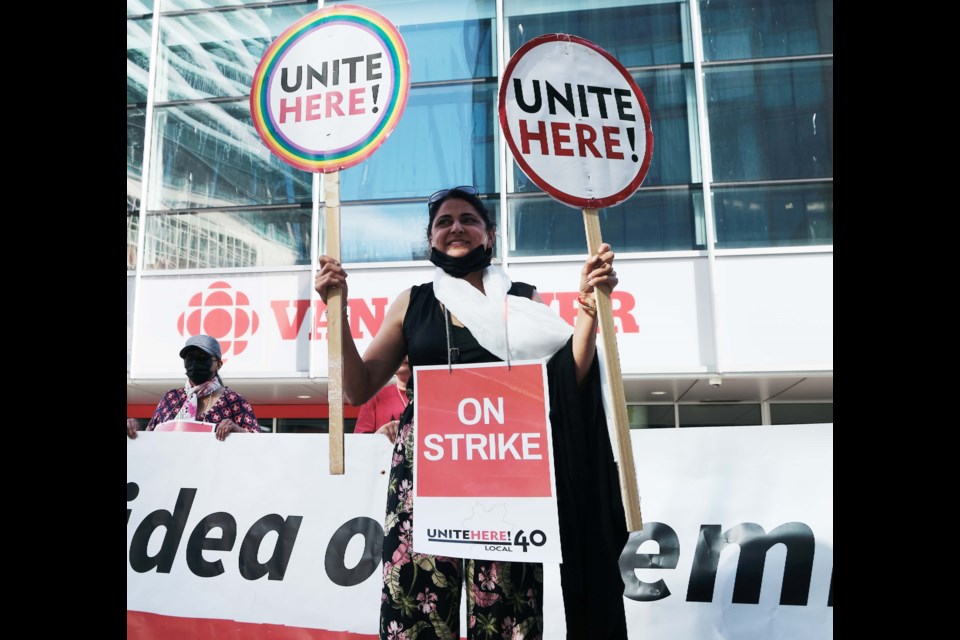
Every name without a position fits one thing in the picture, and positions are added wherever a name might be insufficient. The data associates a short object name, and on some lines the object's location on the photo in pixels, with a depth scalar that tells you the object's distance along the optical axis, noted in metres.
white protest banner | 2.72
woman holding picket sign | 2.01
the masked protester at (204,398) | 3.52
